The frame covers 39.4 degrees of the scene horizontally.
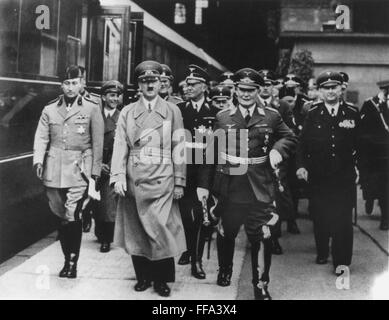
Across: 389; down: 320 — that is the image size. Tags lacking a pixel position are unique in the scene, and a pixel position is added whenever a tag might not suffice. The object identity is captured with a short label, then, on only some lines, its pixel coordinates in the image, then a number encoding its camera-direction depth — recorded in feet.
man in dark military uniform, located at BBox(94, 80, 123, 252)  19.33
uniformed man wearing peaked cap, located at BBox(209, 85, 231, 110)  18.94
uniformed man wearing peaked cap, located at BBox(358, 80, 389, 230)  23.91
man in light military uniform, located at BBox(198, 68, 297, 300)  14.30
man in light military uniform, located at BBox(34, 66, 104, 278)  15.52
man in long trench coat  14.34
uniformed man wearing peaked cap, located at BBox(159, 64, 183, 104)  18.99
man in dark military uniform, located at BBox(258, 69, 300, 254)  19.44
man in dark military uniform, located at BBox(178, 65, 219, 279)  16.55
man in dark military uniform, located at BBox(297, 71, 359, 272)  17.03
